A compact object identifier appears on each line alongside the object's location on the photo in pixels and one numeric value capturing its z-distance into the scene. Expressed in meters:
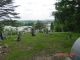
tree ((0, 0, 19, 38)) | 7.06
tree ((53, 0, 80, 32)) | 7.27
